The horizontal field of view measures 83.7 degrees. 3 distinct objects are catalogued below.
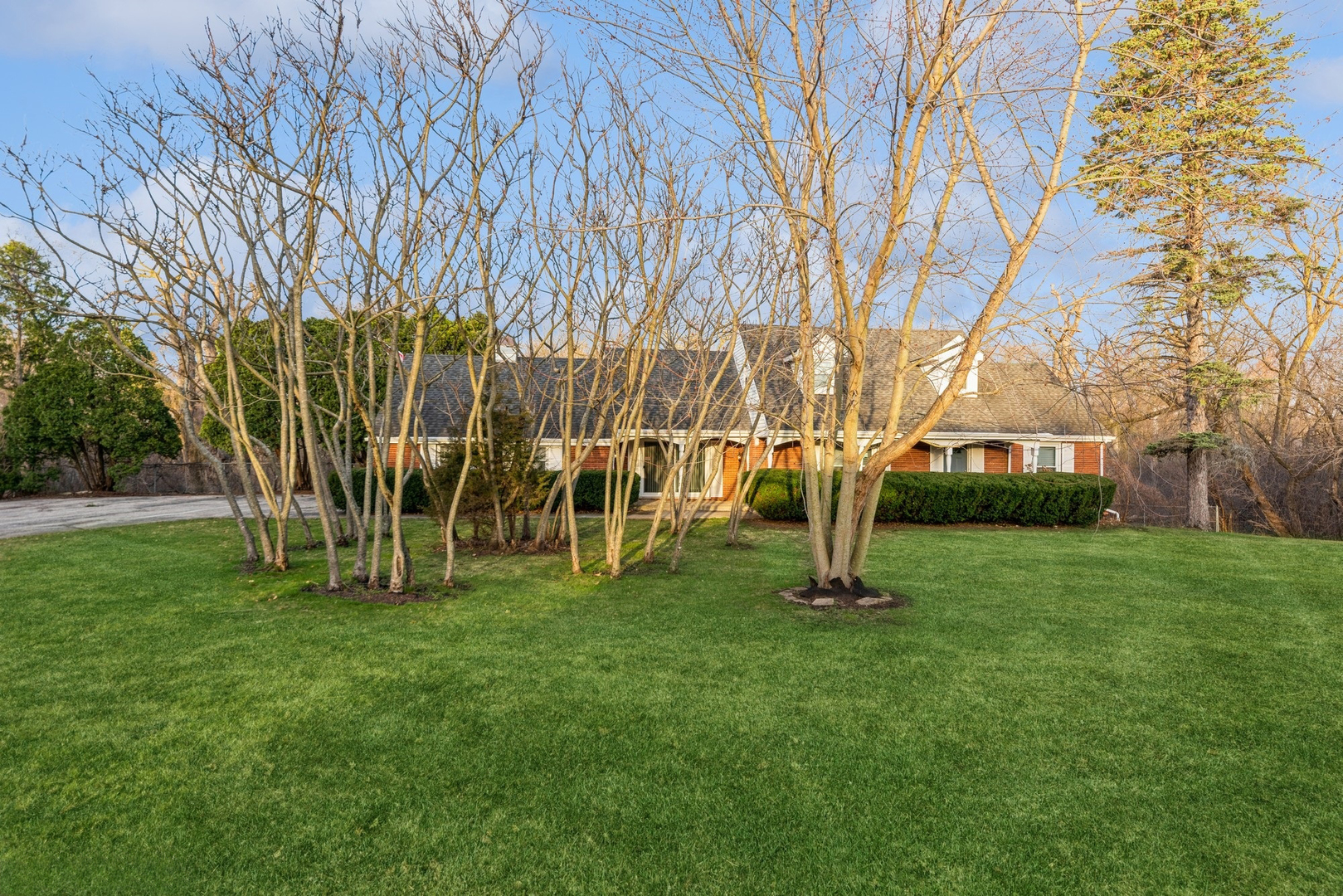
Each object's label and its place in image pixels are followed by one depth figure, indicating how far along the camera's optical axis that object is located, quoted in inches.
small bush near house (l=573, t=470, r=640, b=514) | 682.8
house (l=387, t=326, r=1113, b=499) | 751.7
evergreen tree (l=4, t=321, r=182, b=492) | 864.9
